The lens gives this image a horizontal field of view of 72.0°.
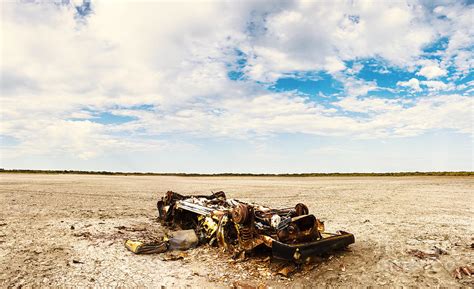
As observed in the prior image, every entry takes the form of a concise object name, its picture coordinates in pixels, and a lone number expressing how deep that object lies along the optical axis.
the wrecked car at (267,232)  5.22
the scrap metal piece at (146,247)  6.34
